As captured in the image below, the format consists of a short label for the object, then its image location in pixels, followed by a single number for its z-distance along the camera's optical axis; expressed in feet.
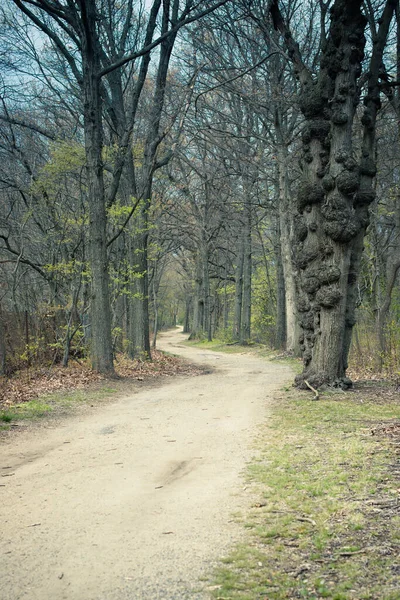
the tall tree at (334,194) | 33.35
